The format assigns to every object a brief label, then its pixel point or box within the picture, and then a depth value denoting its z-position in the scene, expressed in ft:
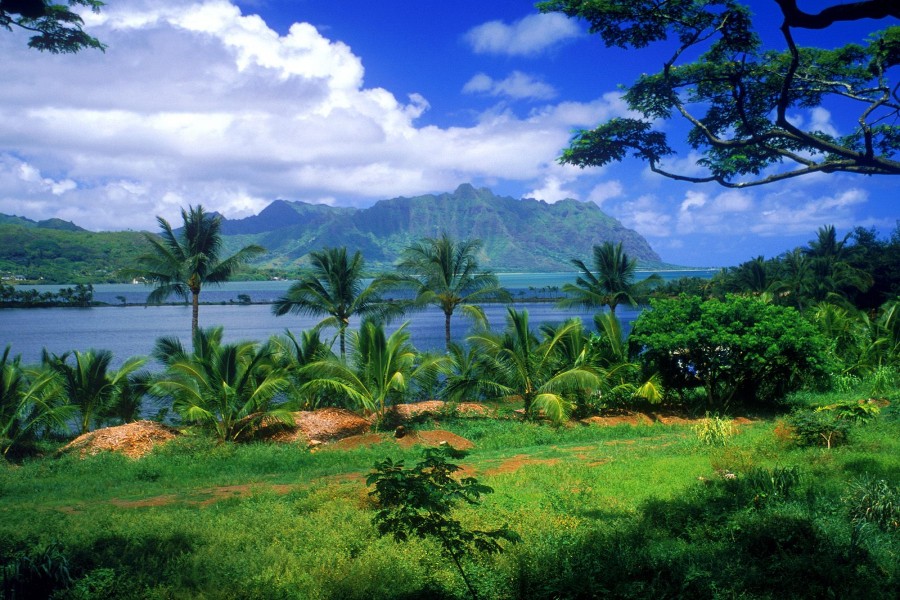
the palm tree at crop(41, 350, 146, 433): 52.03
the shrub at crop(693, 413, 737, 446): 38.21
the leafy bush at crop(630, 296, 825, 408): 49.83
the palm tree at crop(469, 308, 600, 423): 53.83
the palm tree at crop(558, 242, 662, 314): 82.12
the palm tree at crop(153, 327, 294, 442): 45.70
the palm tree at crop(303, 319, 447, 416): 49.19
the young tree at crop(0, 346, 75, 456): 45.29
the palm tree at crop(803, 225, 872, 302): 124.06
